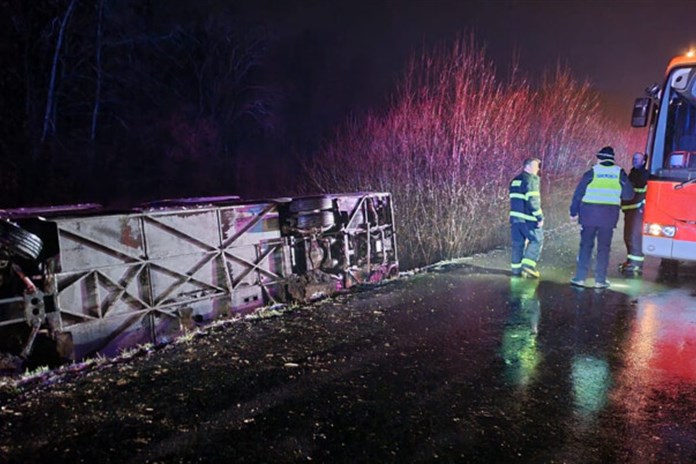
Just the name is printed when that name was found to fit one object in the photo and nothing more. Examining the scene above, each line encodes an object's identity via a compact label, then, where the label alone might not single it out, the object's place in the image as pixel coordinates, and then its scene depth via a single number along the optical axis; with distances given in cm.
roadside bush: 1208
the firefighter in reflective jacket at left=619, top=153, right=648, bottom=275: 795
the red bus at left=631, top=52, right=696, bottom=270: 652
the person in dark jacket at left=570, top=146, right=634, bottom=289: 655
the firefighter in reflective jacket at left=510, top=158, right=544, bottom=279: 719
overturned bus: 484
